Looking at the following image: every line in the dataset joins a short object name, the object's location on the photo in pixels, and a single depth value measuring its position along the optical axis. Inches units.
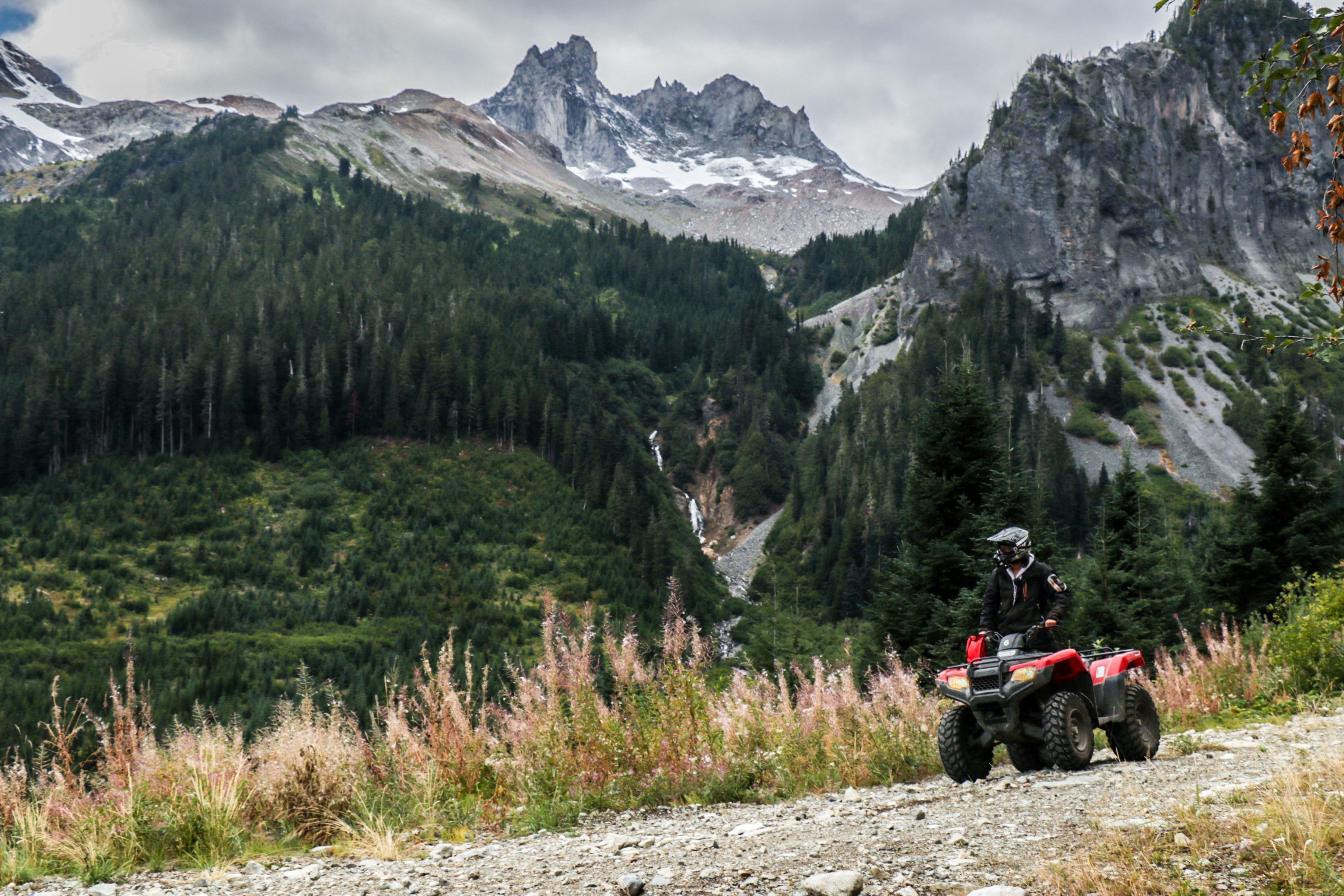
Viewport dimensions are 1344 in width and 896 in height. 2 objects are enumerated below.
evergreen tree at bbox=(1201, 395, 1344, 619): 1107.9
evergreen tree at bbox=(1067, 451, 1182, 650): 1126.4
